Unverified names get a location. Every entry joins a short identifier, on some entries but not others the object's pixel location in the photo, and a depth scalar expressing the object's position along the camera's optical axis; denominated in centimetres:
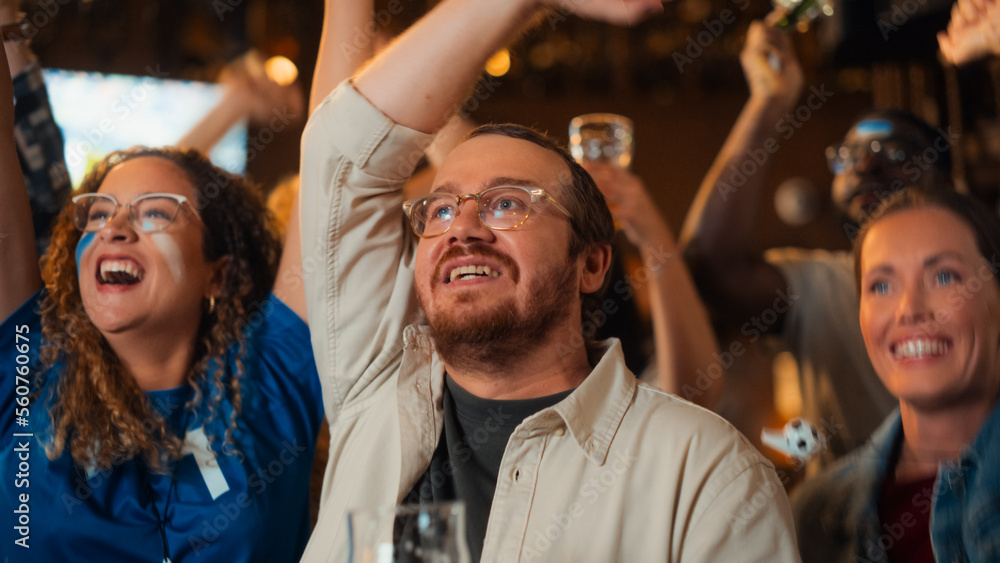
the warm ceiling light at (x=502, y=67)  389
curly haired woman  137
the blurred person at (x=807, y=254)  169
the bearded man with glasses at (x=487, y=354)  115
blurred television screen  359
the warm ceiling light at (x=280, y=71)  215
